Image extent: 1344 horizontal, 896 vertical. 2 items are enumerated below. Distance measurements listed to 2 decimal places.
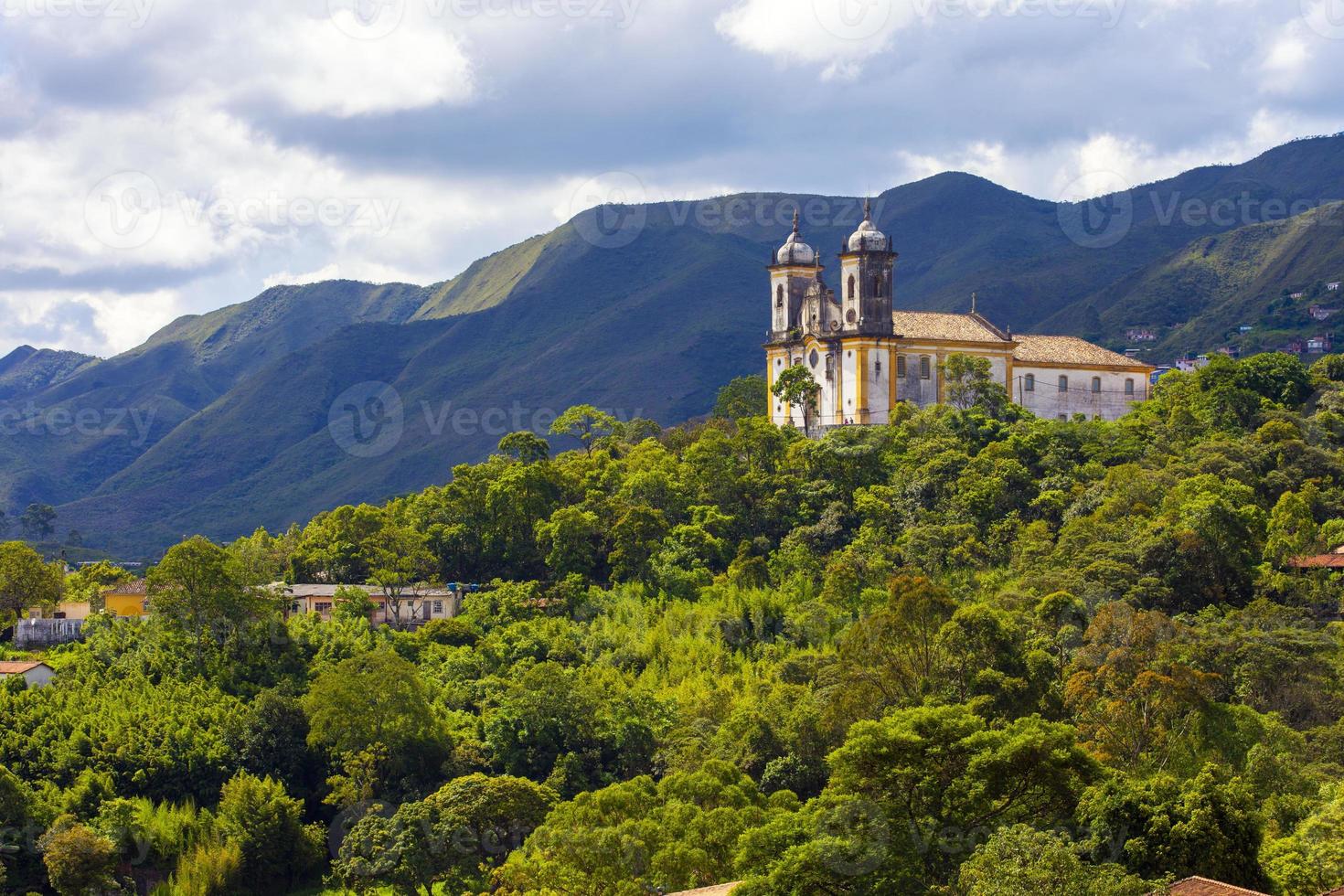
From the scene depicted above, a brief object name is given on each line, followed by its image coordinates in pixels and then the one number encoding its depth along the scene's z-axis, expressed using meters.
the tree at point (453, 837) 39.16
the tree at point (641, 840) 33.75
